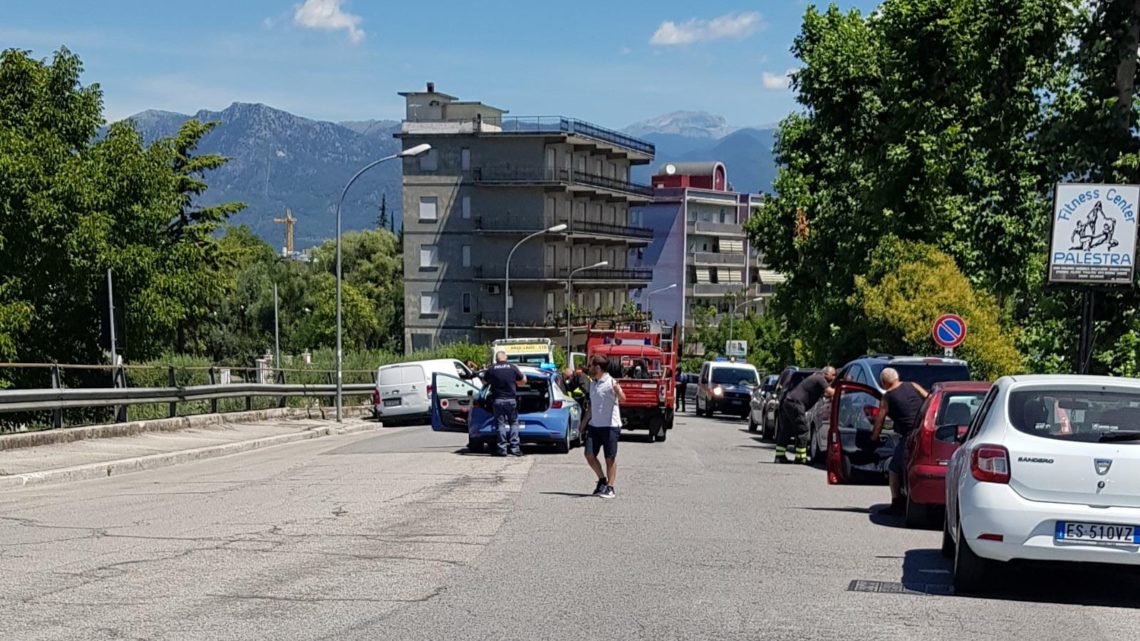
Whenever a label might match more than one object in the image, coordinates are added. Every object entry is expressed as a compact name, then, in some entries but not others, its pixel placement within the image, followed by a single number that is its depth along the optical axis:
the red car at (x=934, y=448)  13.45
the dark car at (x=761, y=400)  33.75
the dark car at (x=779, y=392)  28.13
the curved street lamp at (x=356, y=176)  34.66
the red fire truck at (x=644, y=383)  29.61
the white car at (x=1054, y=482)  9.06
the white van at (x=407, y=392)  37.88
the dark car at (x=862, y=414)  16.77
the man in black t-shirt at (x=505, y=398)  21.89
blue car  23.02
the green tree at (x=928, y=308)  31.72
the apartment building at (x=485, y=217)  88.44
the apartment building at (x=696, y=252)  124.62
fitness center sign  21.59
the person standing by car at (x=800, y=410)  22.61
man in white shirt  16.12
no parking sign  26.20
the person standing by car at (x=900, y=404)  15.98
